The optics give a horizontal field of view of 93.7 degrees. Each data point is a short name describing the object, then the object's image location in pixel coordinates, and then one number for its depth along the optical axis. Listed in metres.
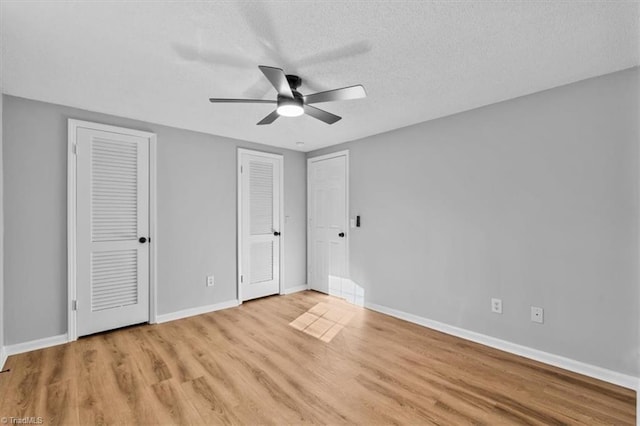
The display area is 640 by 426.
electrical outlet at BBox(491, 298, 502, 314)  2.88
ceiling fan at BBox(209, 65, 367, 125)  1.93
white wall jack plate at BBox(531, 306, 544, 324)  2.63
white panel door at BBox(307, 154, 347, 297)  4.50
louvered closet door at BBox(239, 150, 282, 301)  4.34
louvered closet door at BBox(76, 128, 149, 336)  3.09
